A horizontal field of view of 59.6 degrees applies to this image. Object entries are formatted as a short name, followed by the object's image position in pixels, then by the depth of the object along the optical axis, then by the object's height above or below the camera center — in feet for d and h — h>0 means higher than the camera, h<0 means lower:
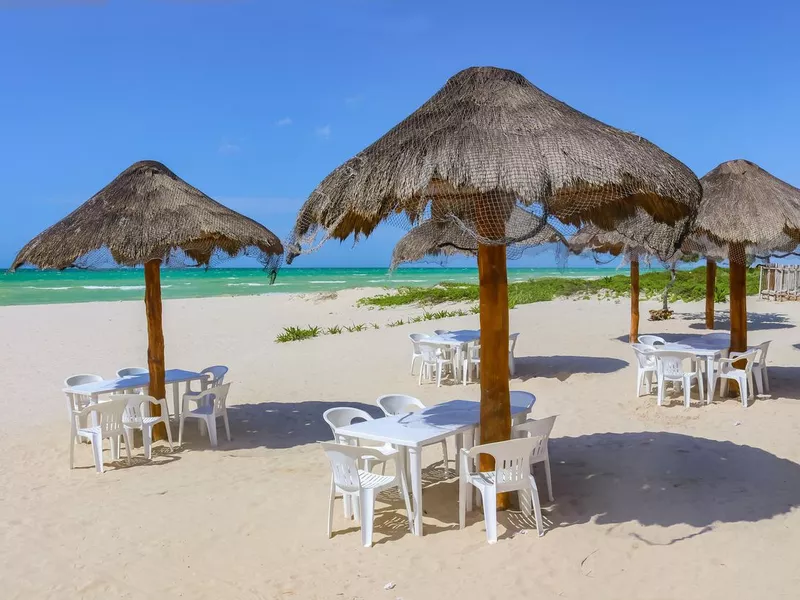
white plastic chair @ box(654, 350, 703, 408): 27.78 -4.32
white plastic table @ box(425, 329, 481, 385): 34.50 -3.54
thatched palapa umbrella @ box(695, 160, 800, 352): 26.32 +1.79
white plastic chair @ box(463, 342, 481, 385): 34.81 -4.51
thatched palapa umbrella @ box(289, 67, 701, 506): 14.48 +1.95
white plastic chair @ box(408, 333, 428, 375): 36.28 -3.67
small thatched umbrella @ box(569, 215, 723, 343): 39.17 +1.05
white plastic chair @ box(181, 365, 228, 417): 27.45 -3.98
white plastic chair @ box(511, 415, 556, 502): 16.83 -4.05
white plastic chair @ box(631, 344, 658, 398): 29.22 -4.11
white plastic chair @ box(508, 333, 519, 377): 35.43 -4.27
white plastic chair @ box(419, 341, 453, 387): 34.45 -4.44
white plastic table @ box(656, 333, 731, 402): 27.96 -3.51
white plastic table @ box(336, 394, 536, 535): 15.74 -3.82
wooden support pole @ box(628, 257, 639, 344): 44.29 -3.30
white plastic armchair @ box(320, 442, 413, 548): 15.47 -4.80
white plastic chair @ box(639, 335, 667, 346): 33.95 -3.68
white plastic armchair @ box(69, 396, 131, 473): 21.52 -4.59
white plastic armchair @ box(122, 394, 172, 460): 22.67 -4.70
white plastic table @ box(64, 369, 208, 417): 23.78 -3.84
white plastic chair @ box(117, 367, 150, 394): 28.91 -3.94
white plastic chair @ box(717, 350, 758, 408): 27.17 -4.39
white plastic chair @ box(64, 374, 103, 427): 23.79 -4.25
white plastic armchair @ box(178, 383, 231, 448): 24.56 -4.80
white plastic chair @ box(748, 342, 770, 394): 29.12 -4.57
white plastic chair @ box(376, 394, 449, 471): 20.23 -3.92
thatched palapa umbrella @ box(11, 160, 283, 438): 22.95 +1.51
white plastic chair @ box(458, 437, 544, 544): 15.30 -4.72
